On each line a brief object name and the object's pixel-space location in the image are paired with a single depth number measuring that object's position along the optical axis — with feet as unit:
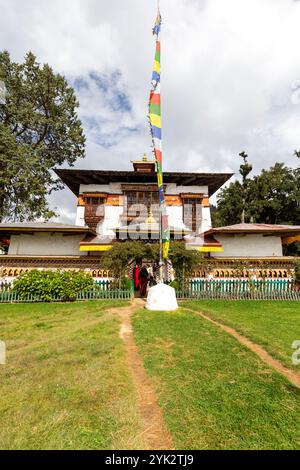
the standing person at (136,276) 49.65
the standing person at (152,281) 52.38
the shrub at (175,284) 46.66
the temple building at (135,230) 54.34
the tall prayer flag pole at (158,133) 34.53
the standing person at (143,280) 49.62
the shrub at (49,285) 43.68
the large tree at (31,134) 80.64
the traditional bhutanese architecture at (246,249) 54.65
